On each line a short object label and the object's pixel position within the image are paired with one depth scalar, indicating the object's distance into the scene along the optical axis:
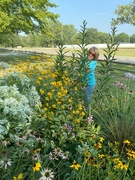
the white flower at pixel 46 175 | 1.41
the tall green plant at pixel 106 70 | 2.63
